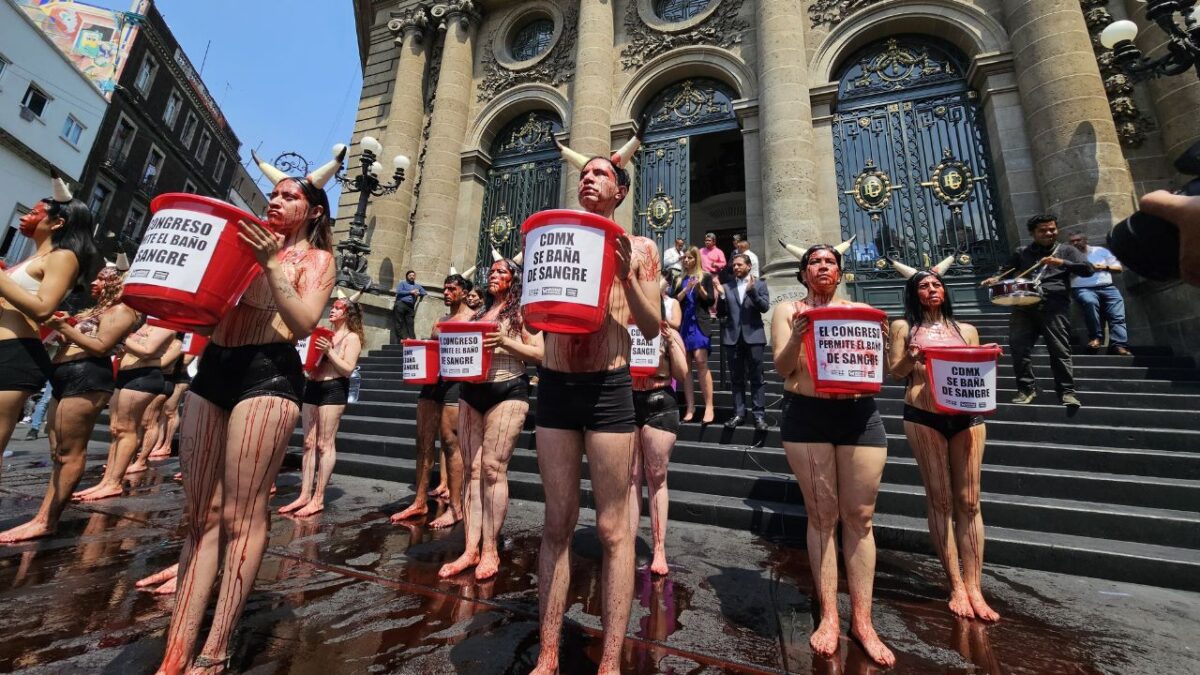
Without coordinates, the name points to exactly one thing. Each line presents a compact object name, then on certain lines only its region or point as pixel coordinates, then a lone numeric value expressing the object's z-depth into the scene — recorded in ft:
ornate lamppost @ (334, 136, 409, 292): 35.50
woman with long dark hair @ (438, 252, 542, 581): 10.51
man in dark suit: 18.38
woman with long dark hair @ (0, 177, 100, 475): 9.65
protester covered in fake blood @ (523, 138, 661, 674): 6.20
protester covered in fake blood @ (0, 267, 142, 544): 11.53
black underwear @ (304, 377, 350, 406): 16.06
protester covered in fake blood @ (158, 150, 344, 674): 5.89
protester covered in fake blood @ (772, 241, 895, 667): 7.79
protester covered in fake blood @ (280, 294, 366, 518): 15.34
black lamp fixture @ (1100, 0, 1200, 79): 21.49
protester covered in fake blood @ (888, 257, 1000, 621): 9.20
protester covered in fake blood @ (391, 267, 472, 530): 14.52
